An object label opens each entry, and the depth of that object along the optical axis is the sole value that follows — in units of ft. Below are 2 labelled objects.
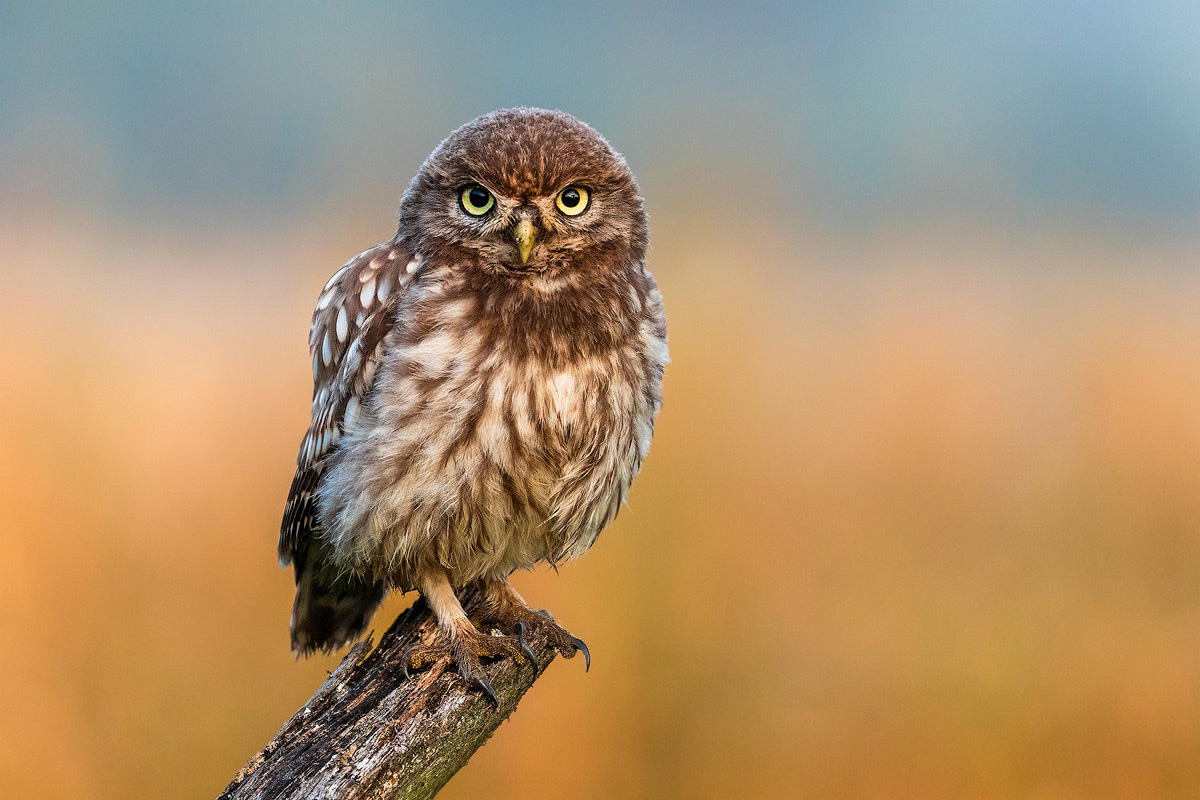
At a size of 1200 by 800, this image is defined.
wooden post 19.33
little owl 19.47
